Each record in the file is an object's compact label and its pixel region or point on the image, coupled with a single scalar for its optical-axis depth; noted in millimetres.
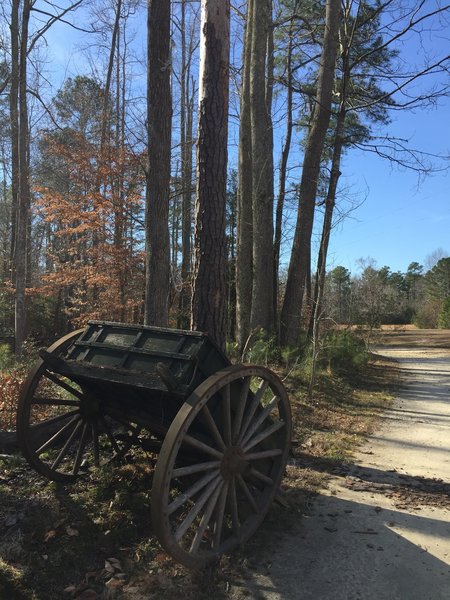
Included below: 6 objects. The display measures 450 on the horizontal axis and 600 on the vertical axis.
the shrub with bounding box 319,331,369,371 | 12804
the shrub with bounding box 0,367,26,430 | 6324
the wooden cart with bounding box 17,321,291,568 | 3066
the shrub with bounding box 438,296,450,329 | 45500
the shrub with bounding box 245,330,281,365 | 9391
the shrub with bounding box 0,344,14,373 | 10211
